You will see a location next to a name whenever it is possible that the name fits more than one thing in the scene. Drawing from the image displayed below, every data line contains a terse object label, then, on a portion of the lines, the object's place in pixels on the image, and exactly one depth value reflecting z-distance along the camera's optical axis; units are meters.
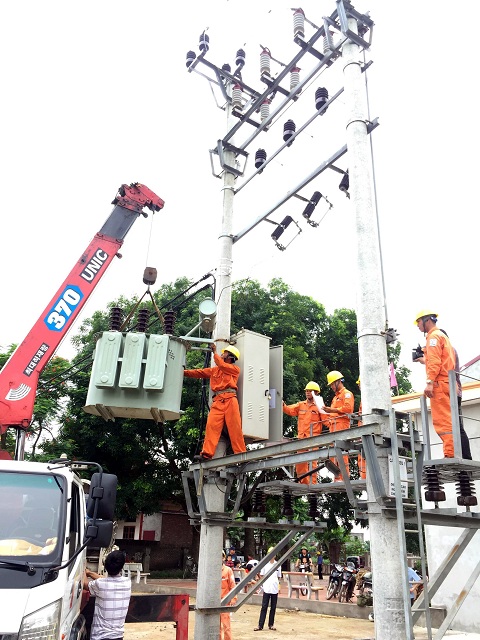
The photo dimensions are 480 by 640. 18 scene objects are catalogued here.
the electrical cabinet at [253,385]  8.89
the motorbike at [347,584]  16.64
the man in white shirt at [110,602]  5.57
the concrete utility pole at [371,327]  5.50
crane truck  3.98
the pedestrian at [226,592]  9.47
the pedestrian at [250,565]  15.39
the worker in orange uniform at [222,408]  8.66
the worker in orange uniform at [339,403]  9.80
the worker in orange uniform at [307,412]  10.09
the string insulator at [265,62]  10.18
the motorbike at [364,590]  14.22
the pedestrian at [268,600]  12.70
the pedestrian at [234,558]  23.92
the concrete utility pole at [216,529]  8.10
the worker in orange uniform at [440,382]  6.42
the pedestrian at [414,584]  13.38
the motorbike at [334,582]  18.10
